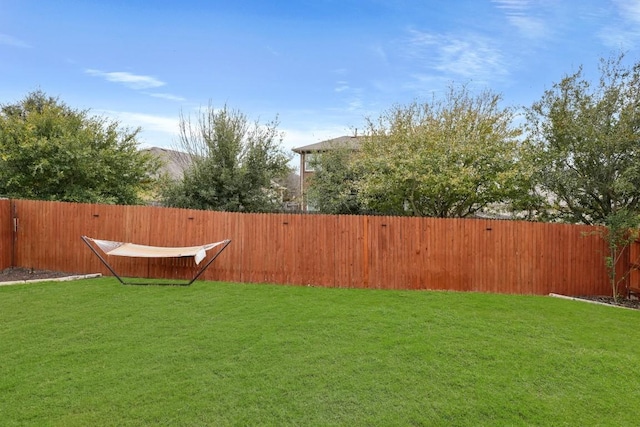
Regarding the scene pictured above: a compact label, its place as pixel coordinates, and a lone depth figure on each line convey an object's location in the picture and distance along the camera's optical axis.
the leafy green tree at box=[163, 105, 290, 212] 12.42
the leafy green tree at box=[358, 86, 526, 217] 9.68
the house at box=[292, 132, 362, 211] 14.64
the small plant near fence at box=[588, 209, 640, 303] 6.80
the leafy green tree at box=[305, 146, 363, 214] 13.35
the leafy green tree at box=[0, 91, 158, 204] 10.80
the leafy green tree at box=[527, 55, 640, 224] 8.22
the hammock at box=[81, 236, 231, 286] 6.93
